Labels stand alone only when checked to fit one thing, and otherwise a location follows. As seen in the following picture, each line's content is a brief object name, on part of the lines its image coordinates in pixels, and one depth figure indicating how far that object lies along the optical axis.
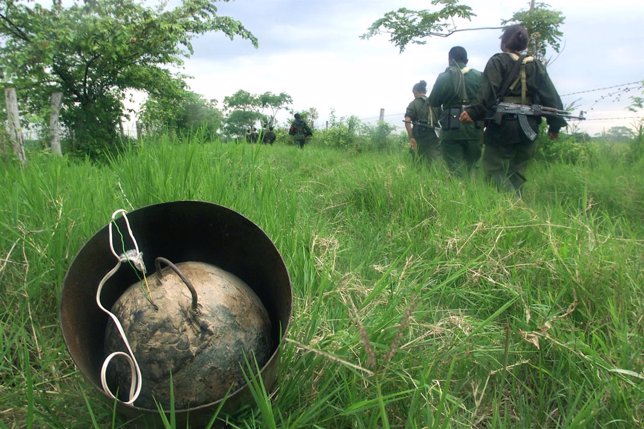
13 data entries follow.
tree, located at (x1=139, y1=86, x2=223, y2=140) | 9.63
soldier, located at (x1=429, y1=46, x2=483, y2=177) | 5.38
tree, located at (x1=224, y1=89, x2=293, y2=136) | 60.69
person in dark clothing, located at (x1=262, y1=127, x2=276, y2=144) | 16.82
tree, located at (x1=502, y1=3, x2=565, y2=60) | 10.52
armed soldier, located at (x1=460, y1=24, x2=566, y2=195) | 4.18
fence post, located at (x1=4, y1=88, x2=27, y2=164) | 3.36
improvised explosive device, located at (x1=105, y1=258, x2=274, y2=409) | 1.21
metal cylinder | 1.24
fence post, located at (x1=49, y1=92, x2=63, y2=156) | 7.11
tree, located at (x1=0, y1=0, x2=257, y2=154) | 8.51
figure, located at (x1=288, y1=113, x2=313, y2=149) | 14.94
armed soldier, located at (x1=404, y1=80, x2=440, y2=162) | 6.47
